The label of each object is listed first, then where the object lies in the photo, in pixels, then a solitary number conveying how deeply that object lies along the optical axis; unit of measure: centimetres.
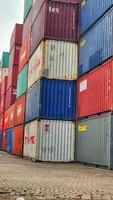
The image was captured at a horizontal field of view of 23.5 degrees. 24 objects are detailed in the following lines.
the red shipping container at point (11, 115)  3090
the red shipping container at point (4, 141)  3657
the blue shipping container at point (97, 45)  1518
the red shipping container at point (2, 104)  4005
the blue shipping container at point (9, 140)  3120
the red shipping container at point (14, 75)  3295
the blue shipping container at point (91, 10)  1588
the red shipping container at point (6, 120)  3575
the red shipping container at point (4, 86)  3890
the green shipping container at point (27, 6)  2527
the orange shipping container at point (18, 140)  2438
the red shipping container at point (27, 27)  2489
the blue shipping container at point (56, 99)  1855
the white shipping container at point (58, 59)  1894
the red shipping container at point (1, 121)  4129
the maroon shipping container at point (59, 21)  1934
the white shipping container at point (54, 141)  1830
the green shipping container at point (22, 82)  2457
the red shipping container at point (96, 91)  1450
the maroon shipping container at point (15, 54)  3252
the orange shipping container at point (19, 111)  2469
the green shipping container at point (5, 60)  4515
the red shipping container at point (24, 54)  2438
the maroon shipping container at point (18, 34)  3207
